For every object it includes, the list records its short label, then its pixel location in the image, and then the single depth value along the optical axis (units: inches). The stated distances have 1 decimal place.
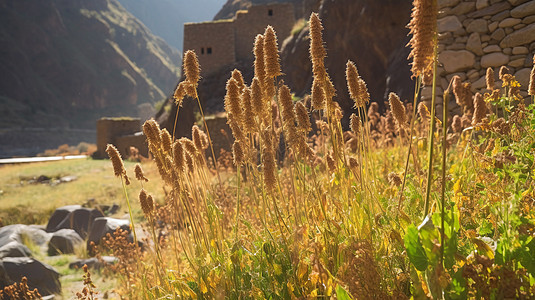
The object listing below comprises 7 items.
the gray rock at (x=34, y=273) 173.0
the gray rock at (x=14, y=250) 196.5
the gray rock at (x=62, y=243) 248.4
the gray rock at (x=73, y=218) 283.9
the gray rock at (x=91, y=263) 205.6
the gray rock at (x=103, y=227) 247.3
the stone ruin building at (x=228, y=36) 885.8
